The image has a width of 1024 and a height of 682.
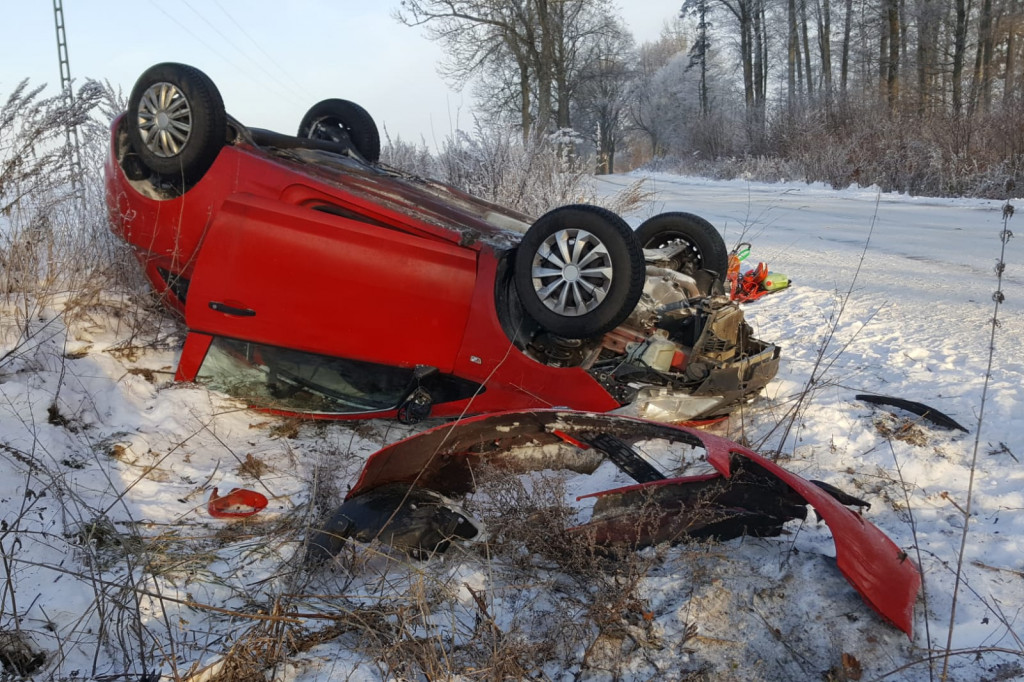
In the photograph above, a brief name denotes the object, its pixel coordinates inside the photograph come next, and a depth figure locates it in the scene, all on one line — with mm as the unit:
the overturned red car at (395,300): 3324
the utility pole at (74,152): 4609
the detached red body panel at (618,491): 1879
